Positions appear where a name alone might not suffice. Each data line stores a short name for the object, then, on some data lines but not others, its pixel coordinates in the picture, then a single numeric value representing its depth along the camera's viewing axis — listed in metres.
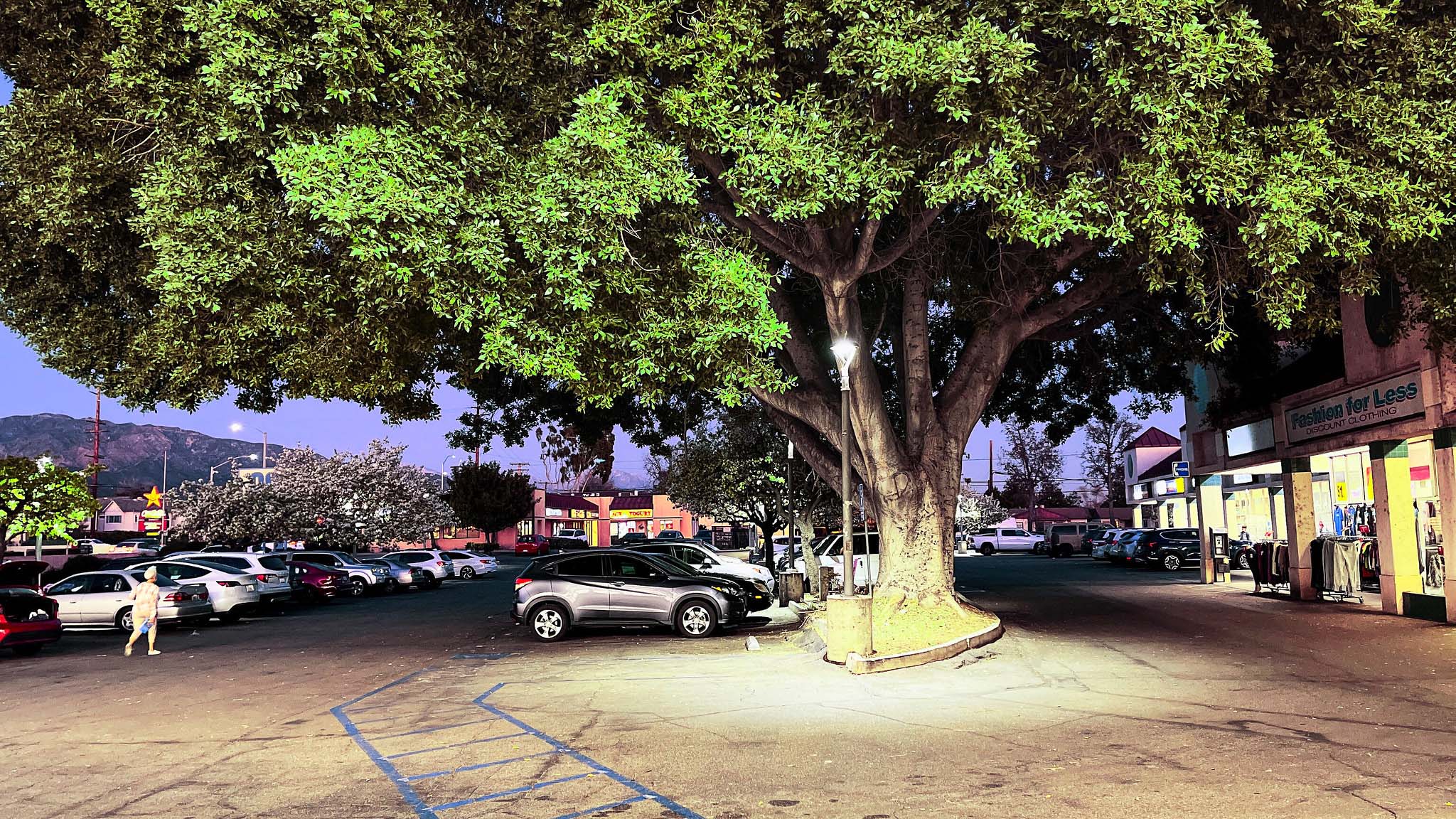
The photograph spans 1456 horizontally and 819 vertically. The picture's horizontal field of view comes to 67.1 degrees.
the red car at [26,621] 17.58
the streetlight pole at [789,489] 28.97
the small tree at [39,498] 31.47
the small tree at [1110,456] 97.00
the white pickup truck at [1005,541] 71.12
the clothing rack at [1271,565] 24.48
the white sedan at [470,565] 46.28
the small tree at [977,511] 85.25
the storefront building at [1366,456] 17.78
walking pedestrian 17.88
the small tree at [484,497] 69.88
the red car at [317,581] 30.92
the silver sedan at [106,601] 22.17
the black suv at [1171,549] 41.62
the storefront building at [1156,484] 60.69
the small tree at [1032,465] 102.19
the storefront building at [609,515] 104.84
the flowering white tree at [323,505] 47.47
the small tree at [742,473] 32.78
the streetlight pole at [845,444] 14.34
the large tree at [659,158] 11.43
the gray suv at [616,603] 19.03
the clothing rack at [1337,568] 22.25
